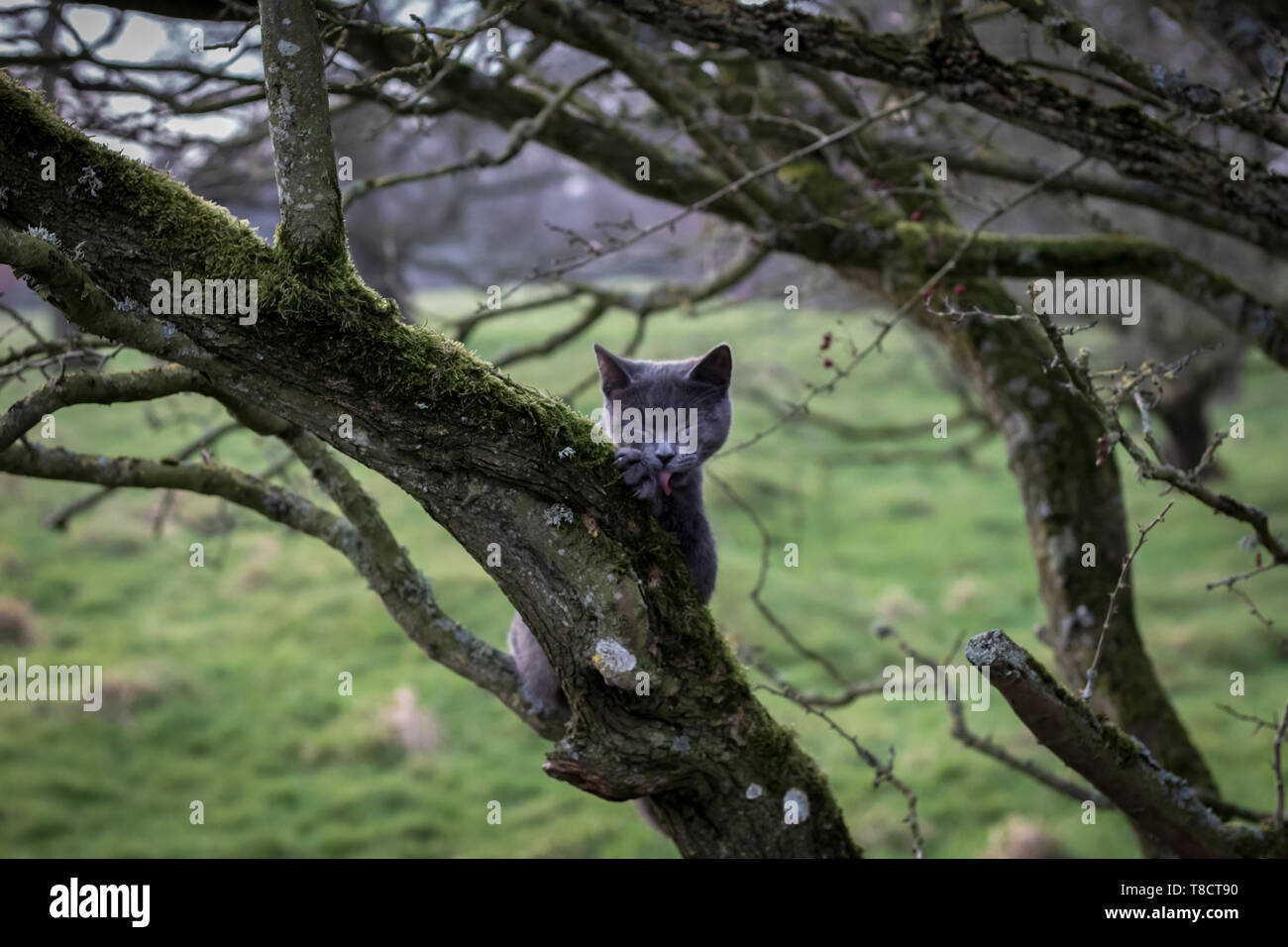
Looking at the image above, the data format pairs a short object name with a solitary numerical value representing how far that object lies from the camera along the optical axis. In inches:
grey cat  125.0
